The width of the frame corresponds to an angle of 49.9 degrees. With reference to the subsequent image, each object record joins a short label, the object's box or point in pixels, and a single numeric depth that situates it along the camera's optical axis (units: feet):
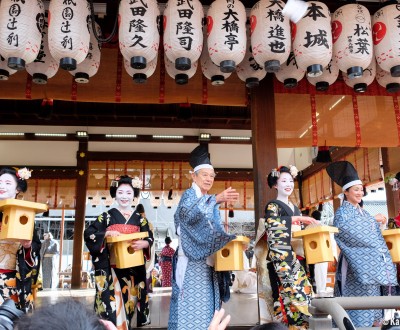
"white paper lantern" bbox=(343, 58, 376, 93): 15.94
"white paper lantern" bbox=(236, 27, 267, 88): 15.64
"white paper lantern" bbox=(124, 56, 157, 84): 14.25
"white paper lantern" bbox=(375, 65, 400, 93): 16.10
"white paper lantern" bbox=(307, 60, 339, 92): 15.65
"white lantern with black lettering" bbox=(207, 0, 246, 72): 13.39
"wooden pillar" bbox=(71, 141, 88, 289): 36.29
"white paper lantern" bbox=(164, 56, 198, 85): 14.47
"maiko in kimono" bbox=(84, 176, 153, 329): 13.85
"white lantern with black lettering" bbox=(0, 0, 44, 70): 12.42
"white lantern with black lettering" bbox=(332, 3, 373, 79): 14.14
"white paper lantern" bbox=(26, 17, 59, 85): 14.47
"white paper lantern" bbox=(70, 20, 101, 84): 14.85
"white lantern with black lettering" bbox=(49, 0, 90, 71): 12.74
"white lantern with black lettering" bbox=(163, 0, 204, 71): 13.39
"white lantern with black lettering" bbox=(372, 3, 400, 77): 14.44
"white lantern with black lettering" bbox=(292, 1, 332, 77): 13.60
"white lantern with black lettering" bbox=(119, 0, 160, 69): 13.12
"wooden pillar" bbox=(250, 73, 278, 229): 16.10
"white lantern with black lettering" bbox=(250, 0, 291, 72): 13.44
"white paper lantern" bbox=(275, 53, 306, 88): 15.44
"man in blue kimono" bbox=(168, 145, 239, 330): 12.44
